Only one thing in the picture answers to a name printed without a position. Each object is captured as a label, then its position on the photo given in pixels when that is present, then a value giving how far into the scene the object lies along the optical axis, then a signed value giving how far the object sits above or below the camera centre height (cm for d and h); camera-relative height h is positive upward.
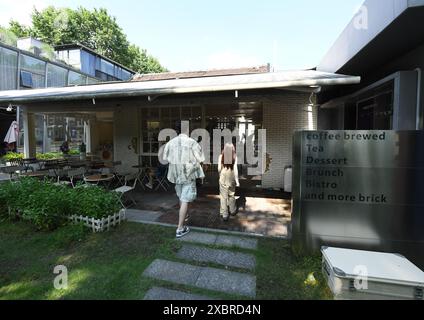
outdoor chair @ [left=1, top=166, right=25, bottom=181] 711 -67
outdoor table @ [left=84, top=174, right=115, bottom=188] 594 -76
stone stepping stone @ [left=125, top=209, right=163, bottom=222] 486 -142
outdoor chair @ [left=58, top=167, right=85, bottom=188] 639 -67
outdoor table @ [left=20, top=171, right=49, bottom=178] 705 -79
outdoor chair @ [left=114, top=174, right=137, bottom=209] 502 -104
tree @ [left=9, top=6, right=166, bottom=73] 2683 +1354
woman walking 475 -56
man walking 409 -33
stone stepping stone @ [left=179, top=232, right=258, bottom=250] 382 -151
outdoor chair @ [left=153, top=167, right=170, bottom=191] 777 -98
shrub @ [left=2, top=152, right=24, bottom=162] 1190 -44
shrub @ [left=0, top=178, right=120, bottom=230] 427 -103
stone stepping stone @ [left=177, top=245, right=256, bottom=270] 329 -155
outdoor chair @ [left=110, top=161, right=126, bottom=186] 797 -85
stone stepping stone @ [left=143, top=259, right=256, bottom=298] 278 -159
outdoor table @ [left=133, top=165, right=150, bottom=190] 803 -94
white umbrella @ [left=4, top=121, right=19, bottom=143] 1267 +69
